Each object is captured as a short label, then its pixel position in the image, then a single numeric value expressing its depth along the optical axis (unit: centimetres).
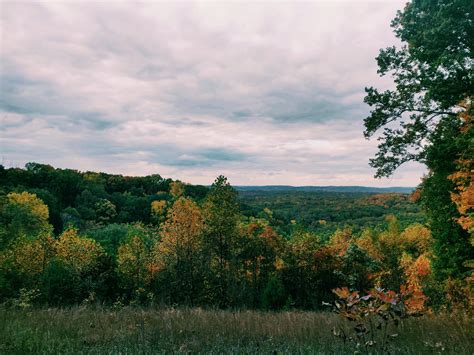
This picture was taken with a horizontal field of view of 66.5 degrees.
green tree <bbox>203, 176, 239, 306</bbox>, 2558
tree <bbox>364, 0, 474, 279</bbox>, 1124
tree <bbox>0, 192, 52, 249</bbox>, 5285
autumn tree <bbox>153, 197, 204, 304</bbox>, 2528
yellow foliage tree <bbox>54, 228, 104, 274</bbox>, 2515
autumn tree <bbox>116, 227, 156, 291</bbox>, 2609
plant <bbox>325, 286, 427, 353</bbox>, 351
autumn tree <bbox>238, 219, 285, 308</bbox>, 3019
